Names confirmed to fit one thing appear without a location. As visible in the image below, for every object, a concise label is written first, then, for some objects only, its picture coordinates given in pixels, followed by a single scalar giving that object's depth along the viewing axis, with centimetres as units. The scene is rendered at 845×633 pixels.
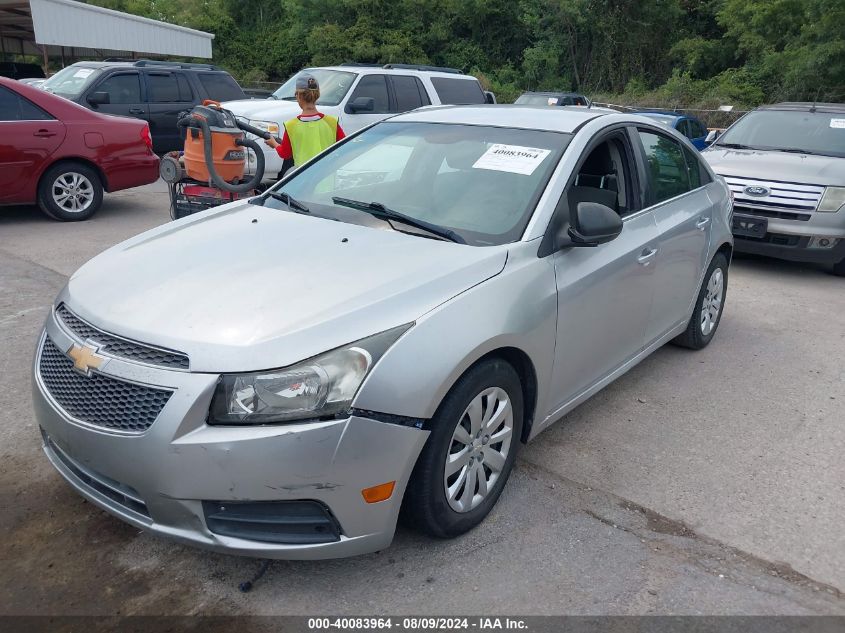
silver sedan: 255
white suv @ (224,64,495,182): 1095
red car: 821
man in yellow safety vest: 632
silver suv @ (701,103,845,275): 758
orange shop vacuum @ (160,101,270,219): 577
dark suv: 1268
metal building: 2389
